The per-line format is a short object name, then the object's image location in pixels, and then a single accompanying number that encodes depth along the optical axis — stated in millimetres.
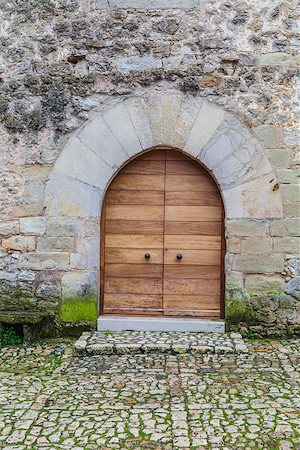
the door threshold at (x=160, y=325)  5008
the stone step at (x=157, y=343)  4492
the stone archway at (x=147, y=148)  4945
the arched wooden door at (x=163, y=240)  5195
